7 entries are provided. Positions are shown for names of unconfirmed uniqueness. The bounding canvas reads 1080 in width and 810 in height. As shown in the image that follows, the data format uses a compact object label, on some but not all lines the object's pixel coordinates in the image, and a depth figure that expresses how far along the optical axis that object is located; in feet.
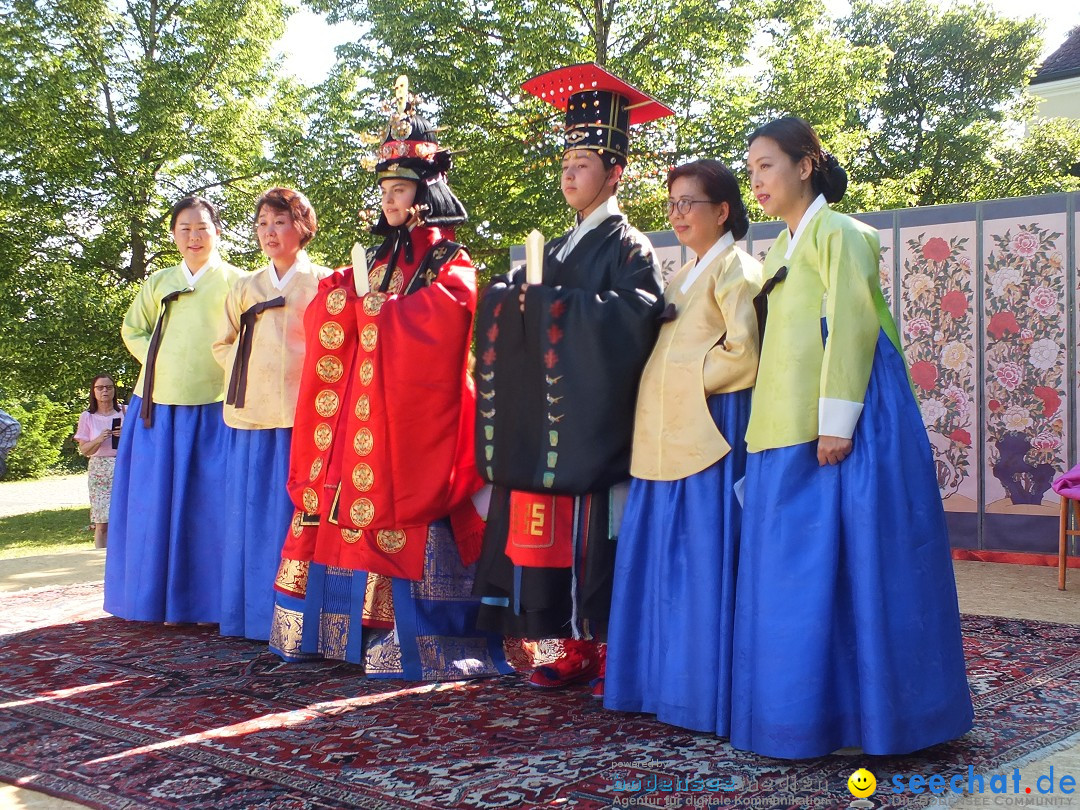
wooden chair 18.86
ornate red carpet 8.96
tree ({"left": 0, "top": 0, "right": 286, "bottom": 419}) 37.17
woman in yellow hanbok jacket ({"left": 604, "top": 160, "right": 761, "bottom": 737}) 10.56
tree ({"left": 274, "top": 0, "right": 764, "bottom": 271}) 39.60
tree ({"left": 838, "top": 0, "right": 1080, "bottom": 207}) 67.97
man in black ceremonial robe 11.29
